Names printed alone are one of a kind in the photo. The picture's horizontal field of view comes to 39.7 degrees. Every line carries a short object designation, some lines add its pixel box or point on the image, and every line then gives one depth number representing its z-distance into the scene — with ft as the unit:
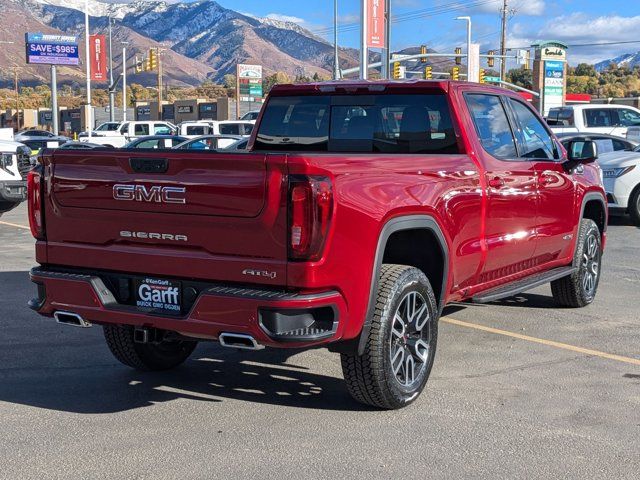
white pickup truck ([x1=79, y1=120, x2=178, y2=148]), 134.62
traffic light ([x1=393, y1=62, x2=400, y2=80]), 151.84
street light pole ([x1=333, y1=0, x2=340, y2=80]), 123.44
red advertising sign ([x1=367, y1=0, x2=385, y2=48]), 96.78
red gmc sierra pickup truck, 14.88
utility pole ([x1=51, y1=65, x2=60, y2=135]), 161.94
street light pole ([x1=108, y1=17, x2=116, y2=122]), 176.55
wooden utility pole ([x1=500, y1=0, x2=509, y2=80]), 218.59
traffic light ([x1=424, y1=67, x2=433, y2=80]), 158.61
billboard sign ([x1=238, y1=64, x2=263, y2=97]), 262.06
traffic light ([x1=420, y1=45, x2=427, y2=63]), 172.12
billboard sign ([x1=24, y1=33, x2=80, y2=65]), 182.19
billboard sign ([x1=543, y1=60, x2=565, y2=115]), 165.48
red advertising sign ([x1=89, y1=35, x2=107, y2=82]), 181.47
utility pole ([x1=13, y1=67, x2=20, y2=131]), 270.07
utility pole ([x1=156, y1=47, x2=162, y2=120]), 241.14
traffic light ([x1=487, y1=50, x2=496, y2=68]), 231.61
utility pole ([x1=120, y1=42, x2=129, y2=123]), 201.21
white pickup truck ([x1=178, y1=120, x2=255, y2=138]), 113.60
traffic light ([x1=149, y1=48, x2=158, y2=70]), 183.73
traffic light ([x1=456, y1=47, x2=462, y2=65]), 186.62
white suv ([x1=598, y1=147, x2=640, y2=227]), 47.75
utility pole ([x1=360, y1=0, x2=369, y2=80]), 86.16
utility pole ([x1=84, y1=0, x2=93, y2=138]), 154.56
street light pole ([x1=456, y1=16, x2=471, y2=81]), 150.71
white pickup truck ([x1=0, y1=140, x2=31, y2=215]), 47.70
